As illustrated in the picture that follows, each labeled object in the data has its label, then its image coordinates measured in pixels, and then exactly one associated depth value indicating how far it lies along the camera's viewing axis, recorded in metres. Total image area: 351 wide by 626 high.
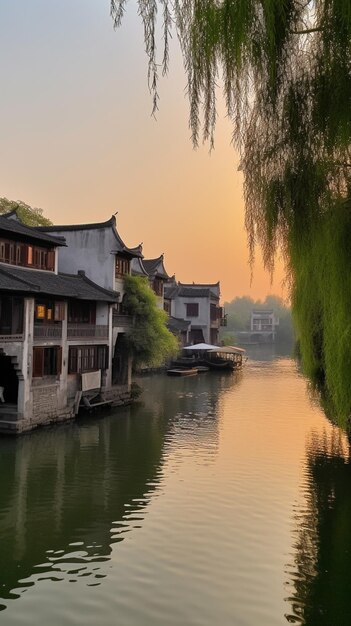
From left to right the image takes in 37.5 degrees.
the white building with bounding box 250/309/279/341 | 123.06
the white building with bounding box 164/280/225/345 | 62.25
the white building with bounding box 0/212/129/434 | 20.72
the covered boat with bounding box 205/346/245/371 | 51.09
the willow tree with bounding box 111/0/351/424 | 6.01
